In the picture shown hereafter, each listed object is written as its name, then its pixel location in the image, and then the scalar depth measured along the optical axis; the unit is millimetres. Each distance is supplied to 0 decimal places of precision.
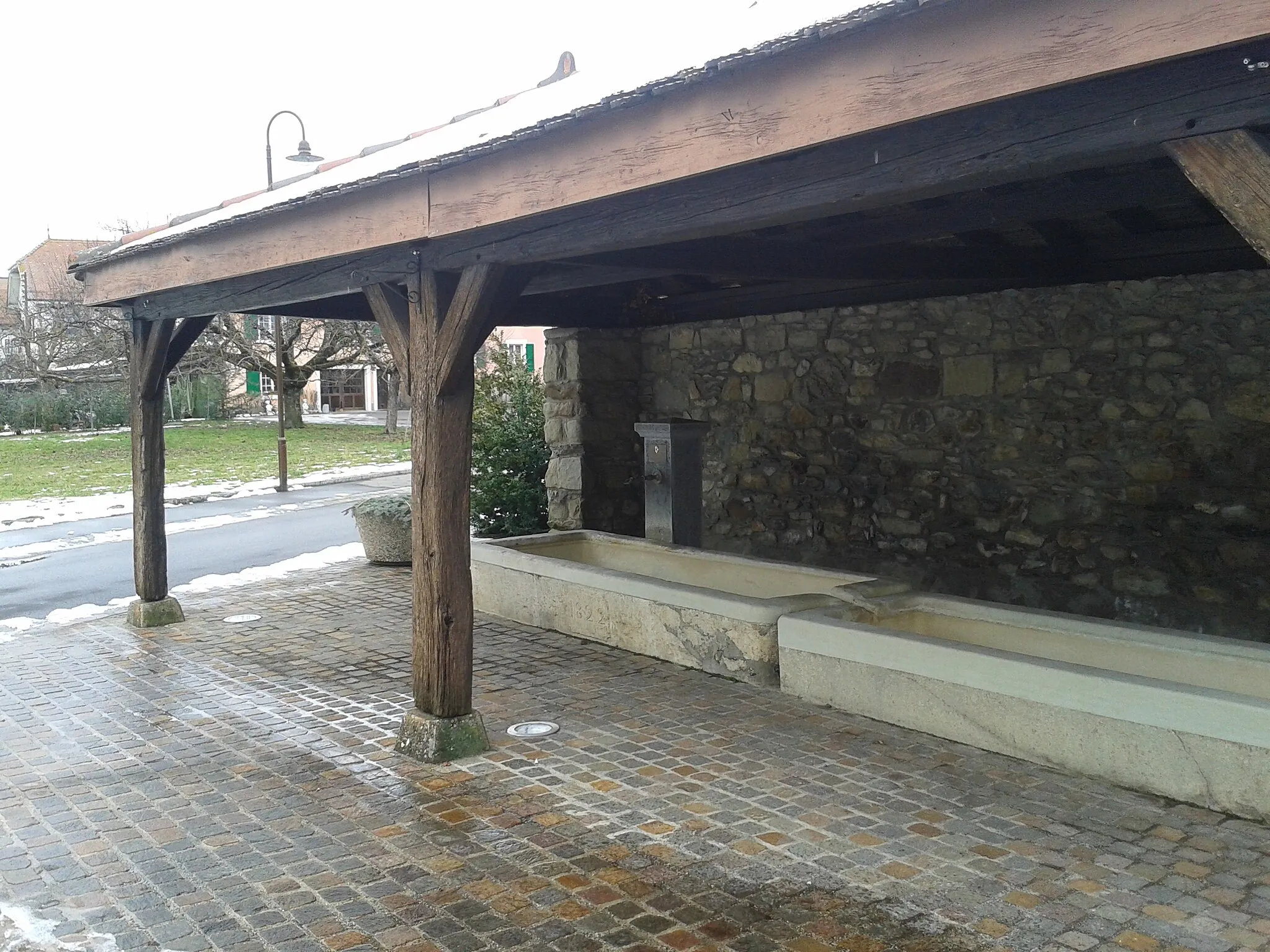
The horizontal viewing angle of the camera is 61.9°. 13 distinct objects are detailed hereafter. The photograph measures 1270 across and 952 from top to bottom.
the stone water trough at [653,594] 5391
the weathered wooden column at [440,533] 4488
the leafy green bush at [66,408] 27609
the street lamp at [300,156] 12547
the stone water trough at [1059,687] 3637
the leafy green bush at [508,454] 9562
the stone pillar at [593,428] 8961
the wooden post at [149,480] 7098
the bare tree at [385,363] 26375
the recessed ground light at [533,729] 4805
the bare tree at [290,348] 25547
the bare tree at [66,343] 26234
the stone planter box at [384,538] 9367
